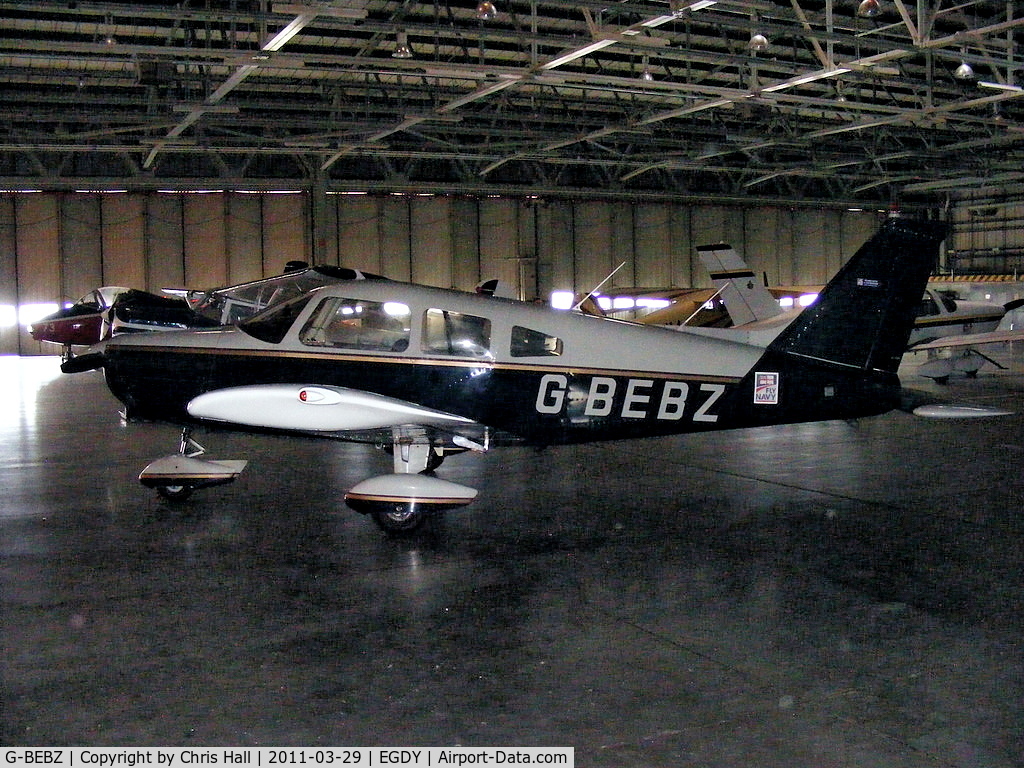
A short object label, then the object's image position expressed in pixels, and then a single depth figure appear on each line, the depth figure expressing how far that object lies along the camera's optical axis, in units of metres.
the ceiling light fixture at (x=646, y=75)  21.36
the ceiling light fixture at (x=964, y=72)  19.52
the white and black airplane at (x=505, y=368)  7.74
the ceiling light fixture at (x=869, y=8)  15.95
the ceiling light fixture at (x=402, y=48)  18.23
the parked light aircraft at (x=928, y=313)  19.12
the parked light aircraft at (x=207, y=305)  14.25
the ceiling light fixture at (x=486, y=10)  15.56
